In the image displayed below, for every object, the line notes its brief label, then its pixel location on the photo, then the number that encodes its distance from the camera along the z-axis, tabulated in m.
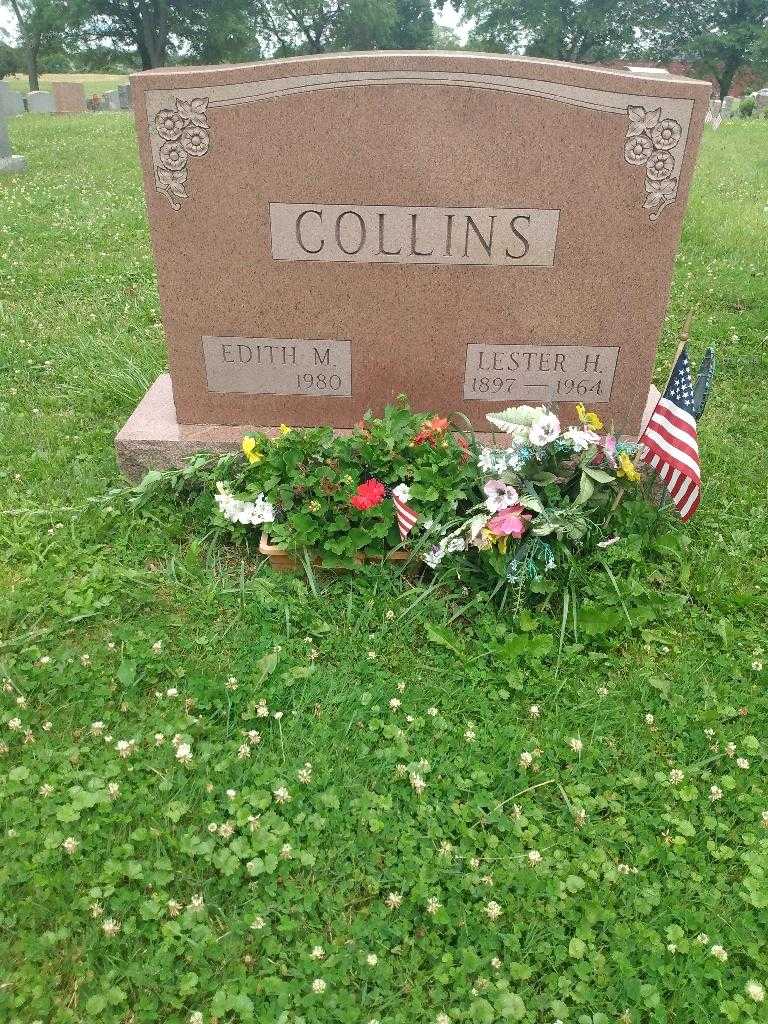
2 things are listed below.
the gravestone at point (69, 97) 27.03
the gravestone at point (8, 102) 13.02
